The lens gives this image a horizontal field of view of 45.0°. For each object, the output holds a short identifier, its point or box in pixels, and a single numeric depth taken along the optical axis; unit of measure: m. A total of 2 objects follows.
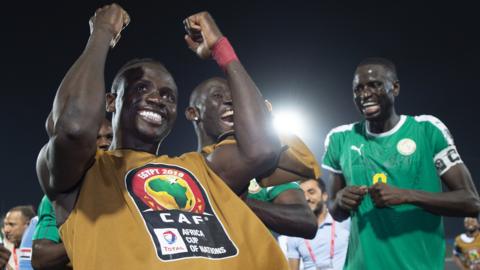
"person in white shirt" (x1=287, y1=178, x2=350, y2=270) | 5.68
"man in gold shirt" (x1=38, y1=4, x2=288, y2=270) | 1.80
